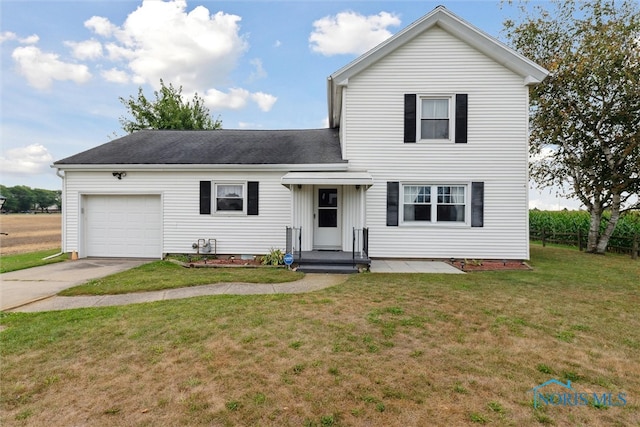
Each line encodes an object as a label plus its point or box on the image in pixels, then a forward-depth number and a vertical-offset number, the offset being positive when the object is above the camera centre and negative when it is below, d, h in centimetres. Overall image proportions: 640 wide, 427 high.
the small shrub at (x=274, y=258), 957 -153
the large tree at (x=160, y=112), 2377 +773
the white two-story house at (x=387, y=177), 998 +113
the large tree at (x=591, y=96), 1212 +494
